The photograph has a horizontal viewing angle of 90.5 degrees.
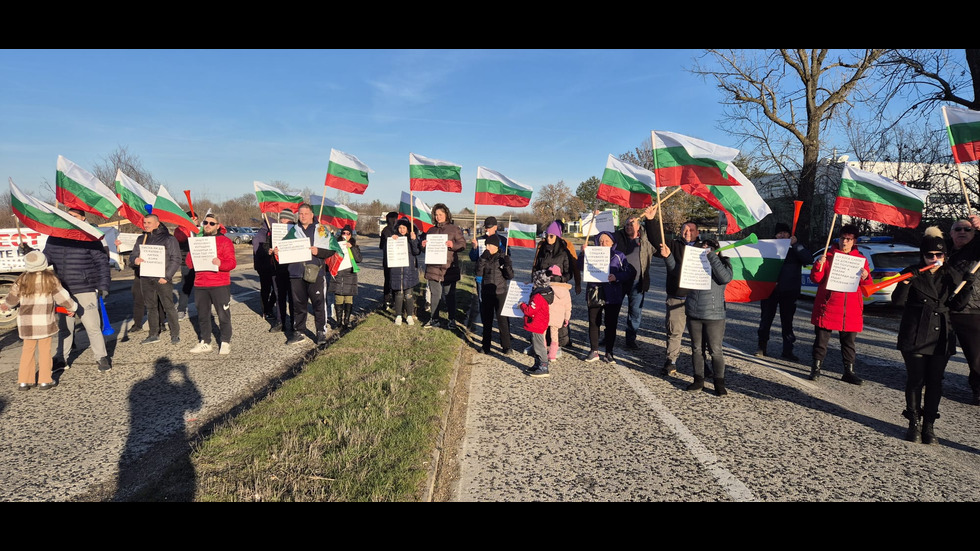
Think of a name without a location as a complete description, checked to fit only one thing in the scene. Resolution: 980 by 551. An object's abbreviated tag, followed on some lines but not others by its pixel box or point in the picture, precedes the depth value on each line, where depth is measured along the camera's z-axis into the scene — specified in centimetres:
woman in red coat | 611
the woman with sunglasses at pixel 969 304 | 460
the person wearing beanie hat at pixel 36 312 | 546
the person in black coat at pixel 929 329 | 442
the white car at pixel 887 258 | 1092
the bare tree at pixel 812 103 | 1919
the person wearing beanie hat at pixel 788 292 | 724
